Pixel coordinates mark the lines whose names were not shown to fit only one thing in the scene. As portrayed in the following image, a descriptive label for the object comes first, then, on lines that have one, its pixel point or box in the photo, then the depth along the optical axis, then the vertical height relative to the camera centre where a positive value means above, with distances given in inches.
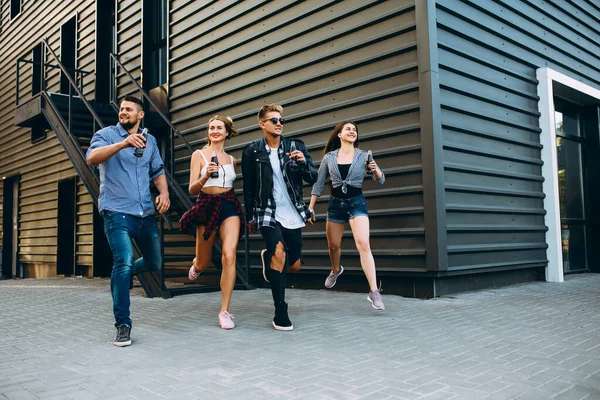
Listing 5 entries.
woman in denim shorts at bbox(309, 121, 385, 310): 217.2 +16.3
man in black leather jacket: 181.9 +12.8
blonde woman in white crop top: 187.2 +8.5
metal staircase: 288.8 +54.4
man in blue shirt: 162.6 +10.9
